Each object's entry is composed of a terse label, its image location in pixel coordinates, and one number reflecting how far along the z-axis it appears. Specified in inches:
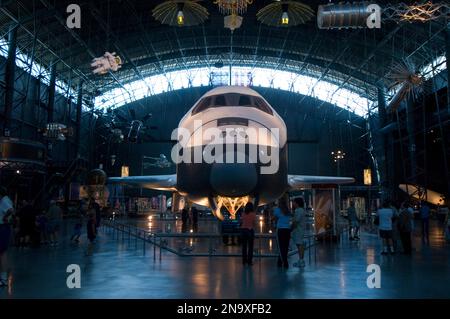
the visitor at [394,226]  330.2
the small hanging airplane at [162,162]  1296.5
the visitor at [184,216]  601.0
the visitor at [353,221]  434.3
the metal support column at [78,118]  1251.1
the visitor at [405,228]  317.4
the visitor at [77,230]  394.3
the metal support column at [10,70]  781.3
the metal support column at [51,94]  1021.8
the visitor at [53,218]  374.9
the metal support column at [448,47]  728.3
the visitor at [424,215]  429.9
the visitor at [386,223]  307.1
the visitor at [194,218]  570.0
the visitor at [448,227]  402.1
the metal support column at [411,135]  993.5
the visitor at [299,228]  250.2
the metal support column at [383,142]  1189.0
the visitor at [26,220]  339.0
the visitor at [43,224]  382.8
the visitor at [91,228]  295.1
